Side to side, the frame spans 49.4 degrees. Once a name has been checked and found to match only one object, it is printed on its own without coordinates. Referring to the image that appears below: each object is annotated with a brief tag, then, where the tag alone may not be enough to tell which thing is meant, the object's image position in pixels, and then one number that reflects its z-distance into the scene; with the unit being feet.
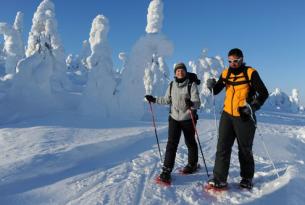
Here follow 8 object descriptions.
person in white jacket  16.43
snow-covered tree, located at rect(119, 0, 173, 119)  55.62
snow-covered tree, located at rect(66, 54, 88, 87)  169.48
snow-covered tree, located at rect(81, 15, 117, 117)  60.13
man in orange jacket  14.21
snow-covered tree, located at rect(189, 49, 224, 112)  137.59
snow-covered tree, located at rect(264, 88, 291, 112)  233.55
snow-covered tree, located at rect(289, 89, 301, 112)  267.14
